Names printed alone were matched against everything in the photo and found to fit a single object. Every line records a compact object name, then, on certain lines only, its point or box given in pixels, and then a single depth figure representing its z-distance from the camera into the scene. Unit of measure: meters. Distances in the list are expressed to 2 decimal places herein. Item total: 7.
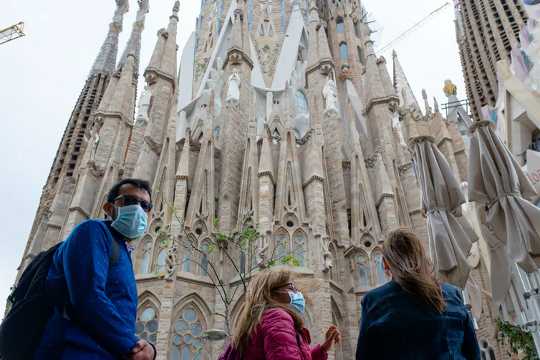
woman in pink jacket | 2.32
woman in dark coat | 2.32
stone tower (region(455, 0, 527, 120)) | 37.56
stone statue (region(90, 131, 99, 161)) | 17.97
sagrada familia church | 12.77
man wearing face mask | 2.06
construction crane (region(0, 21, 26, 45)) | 39.69
